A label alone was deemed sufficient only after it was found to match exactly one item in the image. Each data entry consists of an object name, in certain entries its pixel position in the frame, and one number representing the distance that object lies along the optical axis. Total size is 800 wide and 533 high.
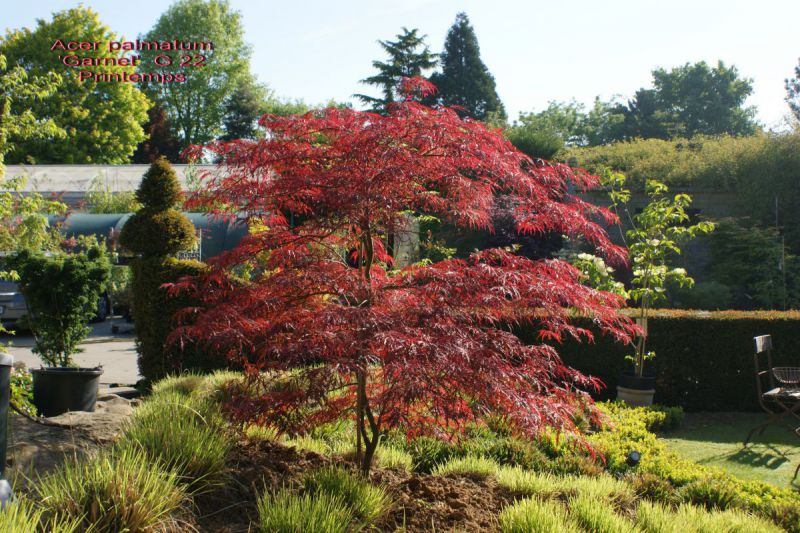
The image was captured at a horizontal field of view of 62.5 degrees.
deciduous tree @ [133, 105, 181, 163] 36.41
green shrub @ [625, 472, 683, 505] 4.88
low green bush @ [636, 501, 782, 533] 3.79
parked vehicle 12.95
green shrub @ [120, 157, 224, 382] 7.81
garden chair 6.35
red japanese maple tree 3.64
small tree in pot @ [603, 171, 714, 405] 7.89
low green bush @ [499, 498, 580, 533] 3.40
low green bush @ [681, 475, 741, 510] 4.78
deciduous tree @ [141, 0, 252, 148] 42.00
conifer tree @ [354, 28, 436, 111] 28.27
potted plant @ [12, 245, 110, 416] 6.54
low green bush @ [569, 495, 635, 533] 3.59
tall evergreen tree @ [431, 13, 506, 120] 36.94
